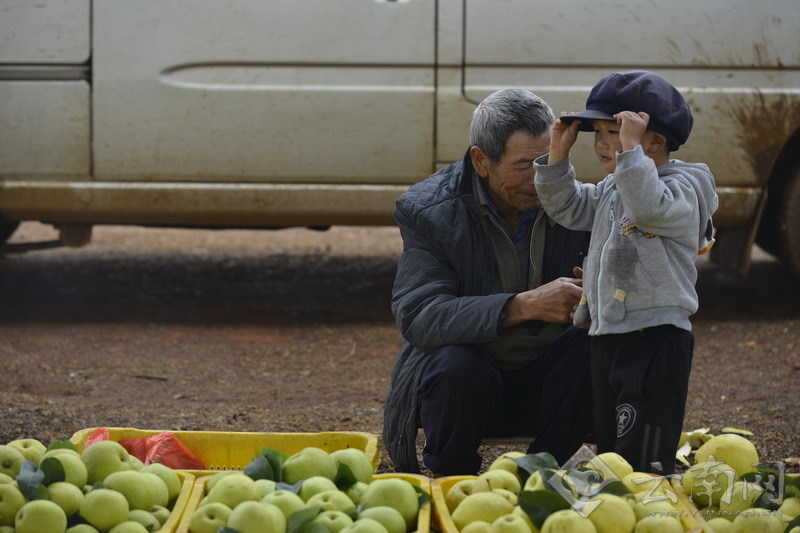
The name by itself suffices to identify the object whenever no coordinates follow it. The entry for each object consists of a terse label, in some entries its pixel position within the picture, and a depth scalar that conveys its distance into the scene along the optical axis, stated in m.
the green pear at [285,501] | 4.65
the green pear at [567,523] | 4.35
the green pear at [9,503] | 4.63
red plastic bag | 6.03
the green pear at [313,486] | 4.90
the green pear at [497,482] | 4.95
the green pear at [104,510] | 4.64
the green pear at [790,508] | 4.83
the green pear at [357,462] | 5.27
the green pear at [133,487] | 4.84
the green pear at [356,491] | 5.07
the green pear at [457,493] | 5.07
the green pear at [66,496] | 4.72
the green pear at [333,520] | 4.48
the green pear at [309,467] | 5.18
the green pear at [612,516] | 4.52
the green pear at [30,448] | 5.30
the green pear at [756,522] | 4.59
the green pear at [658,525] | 4.51
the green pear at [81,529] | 4.54
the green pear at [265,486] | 4.88
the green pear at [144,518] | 4.70
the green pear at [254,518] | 4.39
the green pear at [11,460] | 5.13
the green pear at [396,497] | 4.80
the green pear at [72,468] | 4.96
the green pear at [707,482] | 5.12
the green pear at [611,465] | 4.97
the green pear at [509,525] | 4.38
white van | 11.02
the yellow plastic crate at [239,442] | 6.24
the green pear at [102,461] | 5.18
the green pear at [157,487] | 4.92
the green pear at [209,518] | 4.58
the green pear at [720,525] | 4.84
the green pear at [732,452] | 5.55
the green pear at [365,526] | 4.40
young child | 5.53
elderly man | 6.13
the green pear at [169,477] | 5.09
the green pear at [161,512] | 4.85
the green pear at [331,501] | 4.70
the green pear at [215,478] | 5.09
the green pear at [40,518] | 4.43
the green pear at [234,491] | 4.76
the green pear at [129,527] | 4.53
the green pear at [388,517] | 4.62
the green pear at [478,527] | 4.55
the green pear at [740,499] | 5.01
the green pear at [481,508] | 4.68
